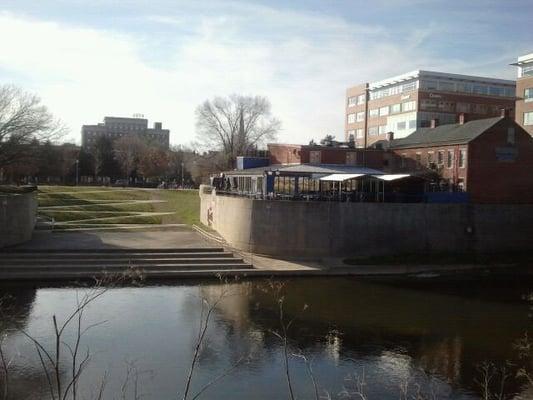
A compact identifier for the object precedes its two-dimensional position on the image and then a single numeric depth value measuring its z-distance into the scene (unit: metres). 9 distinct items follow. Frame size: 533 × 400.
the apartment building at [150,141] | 148.44
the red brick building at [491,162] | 48.69
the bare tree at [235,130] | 91.88
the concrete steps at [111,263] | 36.34
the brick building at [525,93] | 75.38
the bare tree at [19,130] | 48.94
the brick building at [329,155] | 54.78
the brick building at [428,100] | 85.44
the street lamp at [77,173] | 117.21
